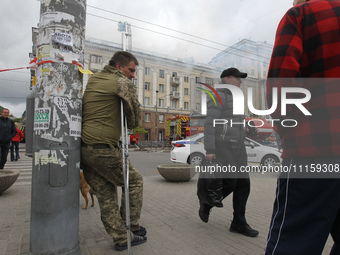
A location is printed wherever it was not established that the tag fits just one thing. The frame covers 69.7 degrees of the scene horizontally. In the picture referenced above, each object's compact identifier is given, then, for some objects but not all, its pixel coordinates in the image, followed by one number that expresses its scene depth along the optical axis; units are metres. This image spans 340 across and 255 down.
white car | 9.94
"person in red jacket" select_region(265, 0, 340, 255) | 1.18
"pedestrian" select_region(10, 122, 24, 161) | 11.18
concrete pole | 1.94
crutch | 2.27
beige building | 46.59
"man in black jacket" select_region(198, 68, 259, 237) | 3.03
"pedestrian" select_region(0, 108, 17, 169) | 7.13
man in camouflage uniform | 2.30
